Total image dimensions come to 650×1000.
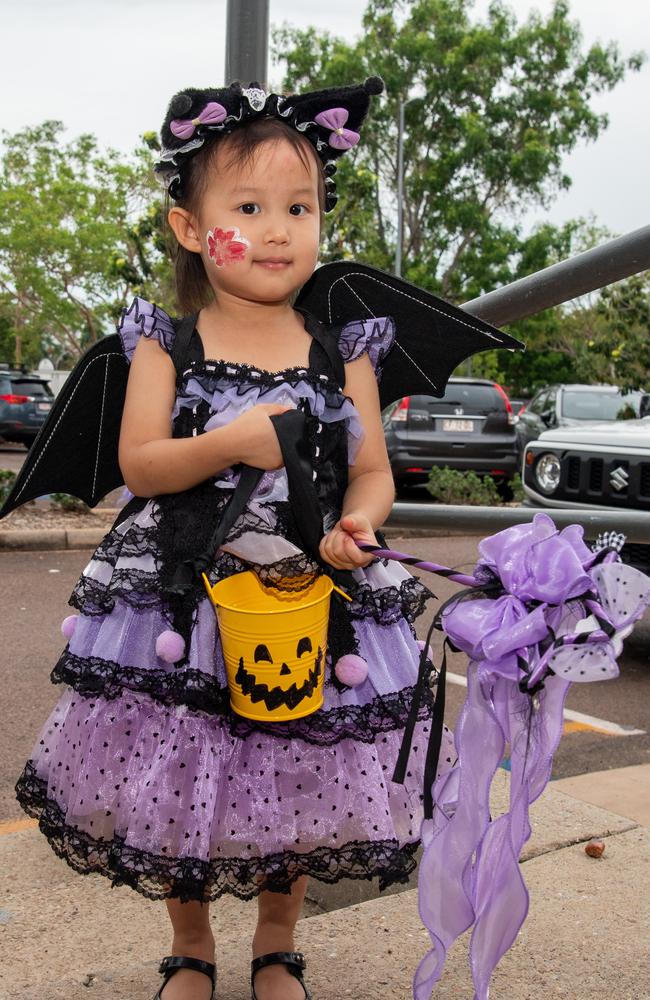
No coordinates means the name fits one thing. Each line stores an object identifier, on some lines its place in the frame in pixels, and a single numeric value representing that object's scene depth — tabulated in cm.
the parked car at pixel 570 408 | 1401
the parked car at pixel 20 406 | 2144
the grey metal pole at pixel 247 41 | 292
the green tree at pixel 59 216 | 2908
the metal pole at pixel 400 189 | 2539
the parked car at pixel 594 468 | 545
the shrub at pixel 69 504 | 1020
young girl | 191
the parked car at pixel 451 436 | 1278
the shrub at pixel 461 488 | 1203
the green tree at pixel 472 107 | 2634
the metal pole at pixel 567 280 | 217
